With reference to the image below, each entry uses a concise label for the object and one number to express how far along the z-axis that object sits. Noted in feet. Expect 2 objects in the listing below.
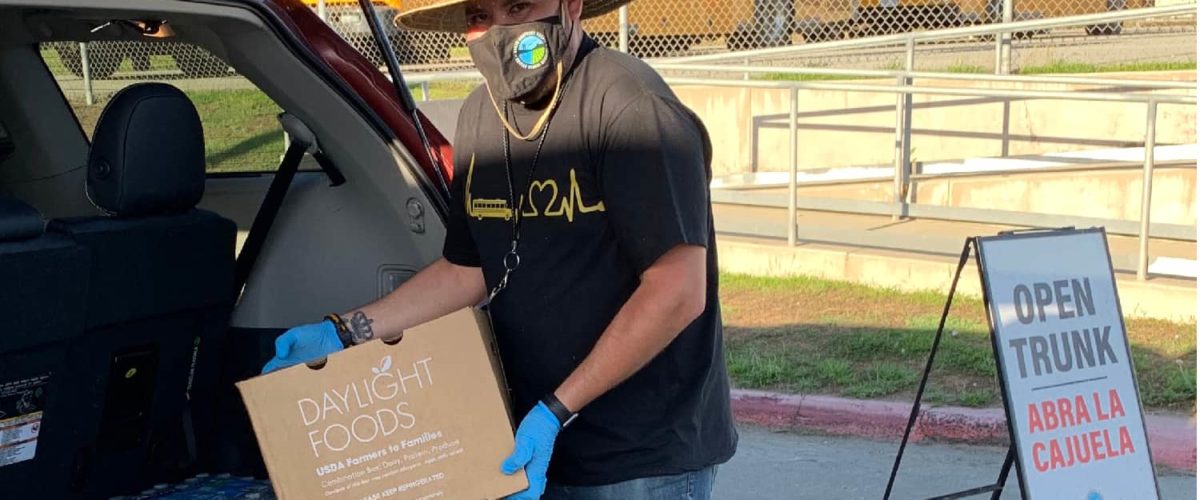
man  7.74
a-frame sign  12.89
